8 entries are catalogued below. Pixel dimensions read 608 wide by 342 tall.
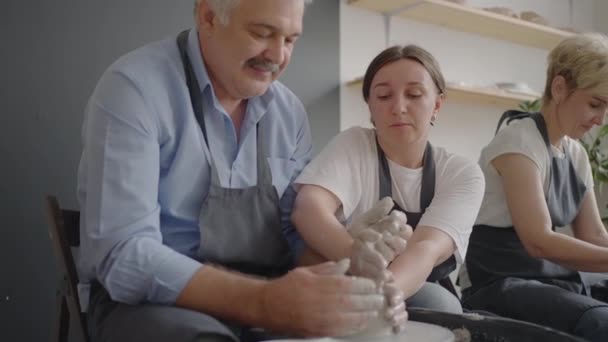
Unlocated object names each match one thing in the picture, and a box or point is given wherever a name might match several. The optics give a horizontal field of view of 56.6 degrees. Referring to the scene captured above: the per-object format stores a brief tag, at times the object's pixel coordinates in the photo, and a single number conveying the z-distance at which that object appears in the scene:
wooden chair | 1.05
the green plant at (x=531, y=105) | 2.48
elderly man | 0.83
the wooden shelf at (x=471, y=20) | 2.43
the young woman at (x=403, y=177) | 1.17
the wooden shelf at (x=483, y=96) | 2.47
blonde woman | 1.38
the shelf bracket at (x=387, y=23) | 2.54
